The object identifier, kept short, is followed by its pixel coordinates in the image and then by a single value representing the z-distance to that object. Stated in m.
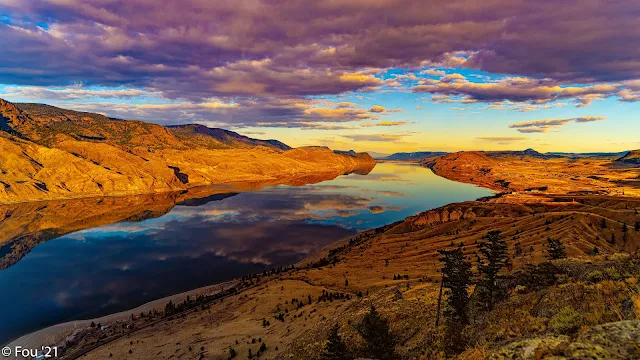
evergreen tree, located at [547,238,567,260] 44.49
